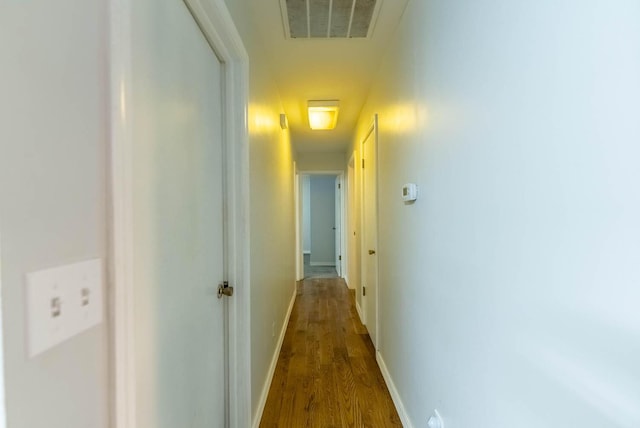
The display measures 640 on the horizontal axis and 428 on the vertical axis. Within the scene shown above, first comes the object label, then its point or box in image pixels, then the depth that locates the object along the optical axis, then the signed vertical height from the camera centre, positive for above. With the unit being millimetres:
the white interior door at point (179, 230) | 761 -45
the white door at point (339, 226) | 5834 -267
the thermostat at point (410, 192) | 1574 +104
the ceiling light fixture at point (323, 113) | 3086 +1037
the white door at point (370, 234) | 2691 -207
